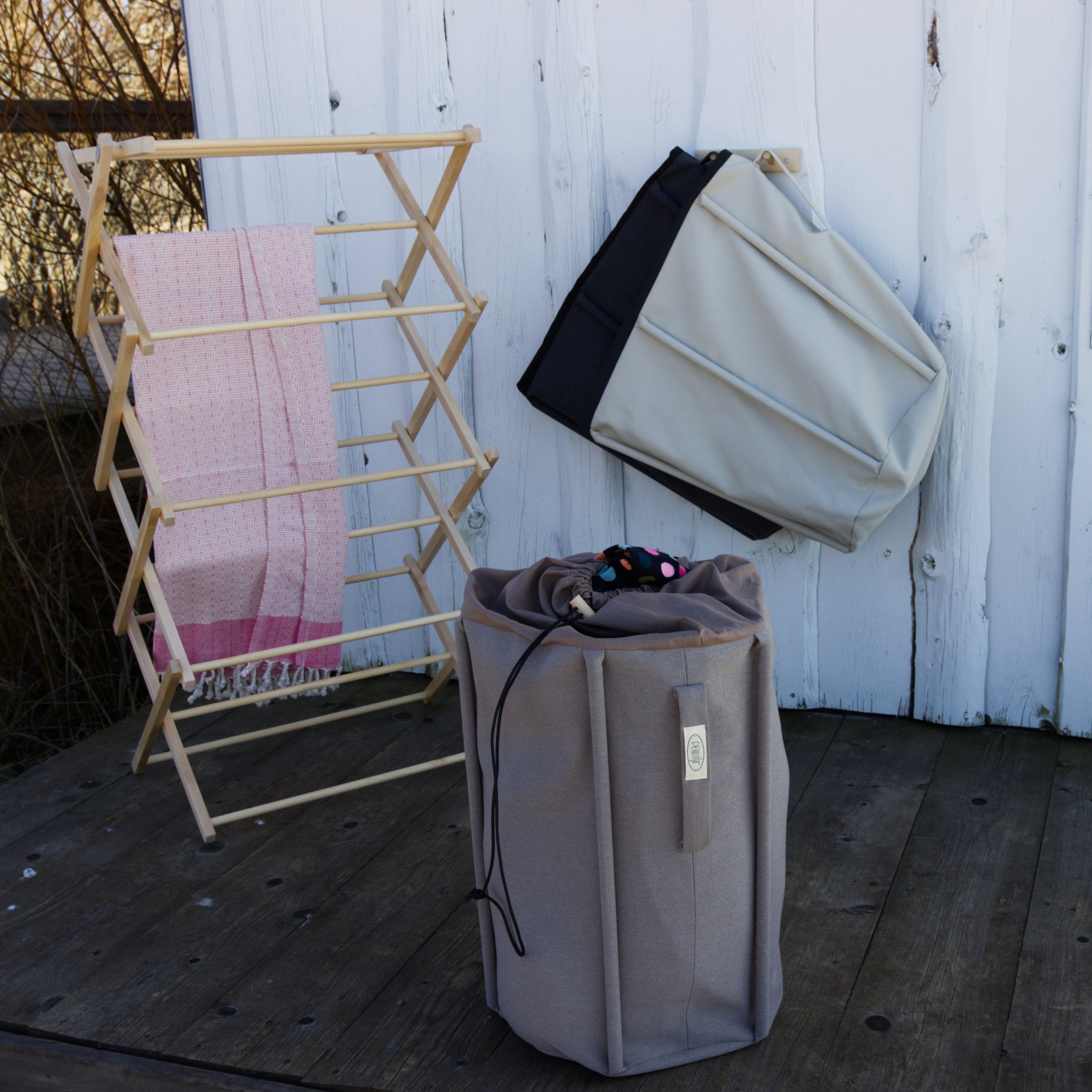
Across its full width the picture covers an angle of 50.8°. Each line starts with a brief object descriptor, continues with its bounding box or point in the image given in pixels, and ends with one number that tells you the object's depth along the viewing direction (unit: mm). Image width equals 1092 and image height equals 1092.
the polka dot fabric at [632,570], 1518
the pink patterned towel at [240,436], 2064
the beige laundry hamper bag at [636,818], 1371
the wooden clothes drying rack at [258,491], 1883
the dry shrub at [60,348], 2971
